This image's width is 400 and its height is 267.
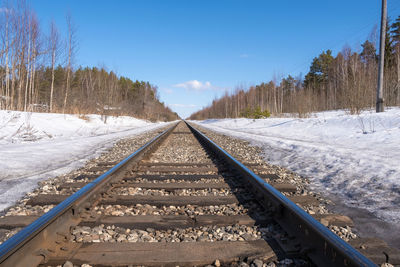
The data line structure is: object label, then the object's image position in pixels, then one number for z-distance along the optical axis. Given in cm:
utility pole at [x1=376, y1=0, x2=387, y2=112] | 1123
